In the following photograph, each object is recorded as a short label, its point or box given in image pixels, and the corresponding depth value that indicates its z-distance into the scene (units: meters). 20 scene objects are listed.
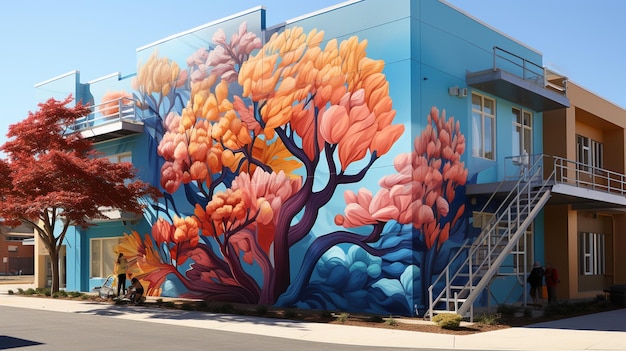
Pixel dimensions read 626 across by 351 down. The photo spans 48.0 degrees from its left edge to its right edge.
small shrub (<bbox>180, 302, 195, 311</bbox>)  22.01
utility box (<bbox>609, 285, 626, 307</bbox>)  24.61
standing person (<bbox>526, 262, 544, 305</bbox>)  23.50
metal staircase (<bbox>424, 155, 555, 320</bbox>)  18.69
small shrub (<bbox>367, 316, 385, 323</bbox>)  18.67
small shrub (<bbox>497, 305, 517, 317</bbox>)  20.30
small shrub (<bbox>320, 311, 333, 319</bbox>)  19.31
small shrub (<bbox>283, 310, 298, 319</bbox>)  19.56
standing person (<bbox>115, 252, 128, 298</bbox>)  25.38
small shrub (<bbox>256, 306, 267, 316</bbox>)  20.38
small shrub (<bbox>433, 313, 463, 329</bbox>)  16.77
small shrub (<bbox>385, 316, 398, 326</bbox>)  17.94
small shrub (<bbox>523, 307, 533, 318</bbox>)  19.81
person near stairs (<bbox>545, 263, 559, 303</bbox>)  23.99
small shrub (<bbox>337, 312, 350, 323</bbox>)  18.45
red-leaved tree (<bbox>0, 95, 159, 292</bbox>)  24.61
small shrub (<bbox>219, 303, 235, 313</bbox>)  21.28
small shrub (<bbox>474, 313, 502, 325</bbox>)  17.91
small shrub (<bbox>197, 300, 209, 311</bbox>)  22.03
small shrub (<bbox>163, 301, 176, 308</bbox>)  22.83
